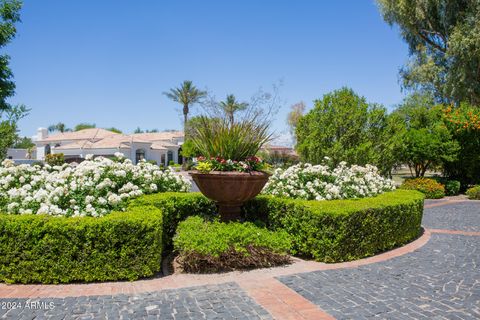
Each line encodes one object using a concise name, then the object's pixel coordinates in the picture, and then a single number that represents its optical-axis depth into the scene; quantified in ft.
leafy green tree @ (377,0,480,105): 60.23
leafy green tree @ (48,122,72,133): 261.85
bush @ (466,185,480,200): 51.52
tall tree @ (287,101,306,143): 175.52
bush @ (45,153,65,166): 97.91
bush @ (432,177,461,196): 56.70
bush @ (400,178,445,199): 52.44
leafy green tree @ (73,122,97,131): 277.03
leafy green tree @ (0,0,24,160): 47.24
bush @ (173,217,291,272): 17.24
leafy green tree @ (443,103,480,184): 53.36
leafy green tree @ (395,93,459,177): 53.83
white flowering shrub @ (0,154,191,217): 18.38
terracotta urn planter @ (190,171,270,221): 19.75
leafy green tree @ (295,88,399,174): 42.06
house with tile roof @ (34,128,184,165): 135.03
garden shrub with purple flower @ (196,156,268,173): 20.39
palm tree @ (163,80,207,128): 153.89
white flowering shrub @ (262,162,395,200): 23.97
